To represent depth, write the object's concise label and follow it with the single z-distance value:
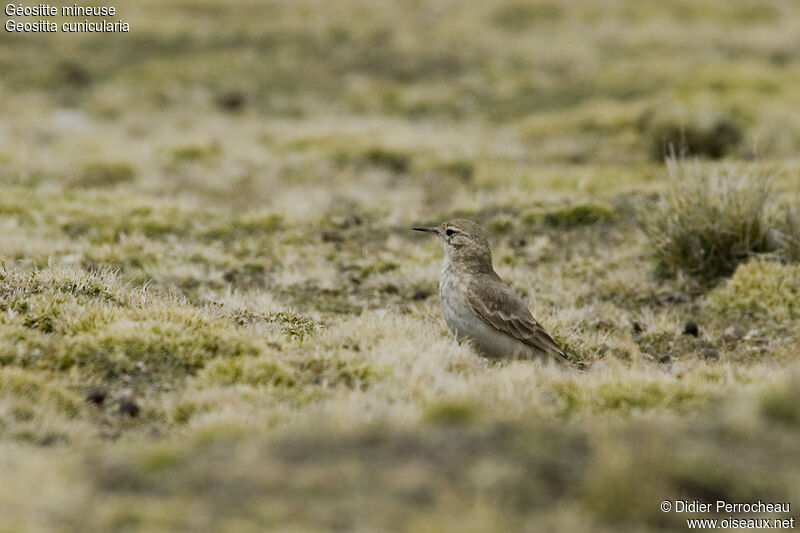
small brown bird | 18.14
